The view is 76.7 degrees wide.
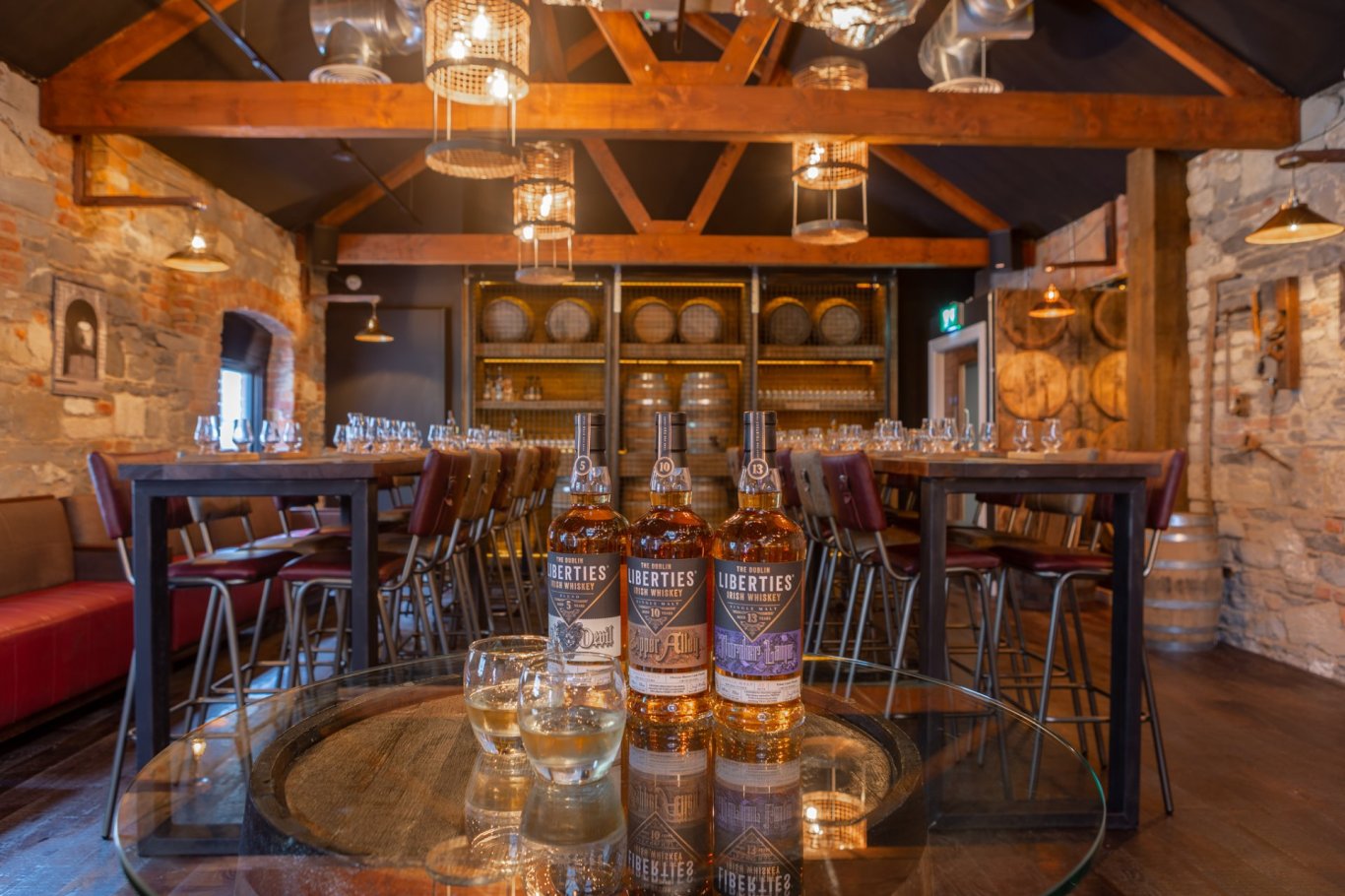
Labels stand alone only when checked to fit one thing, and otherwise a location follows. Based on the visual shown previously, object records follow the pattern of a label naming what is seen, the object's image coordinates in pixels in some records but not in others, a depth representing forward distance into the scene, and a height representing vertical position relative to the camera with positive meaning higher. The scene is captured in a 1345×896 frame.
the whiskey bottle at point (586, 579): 0.94 -0.14
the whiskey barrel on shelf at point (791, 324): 7.96 +1.20
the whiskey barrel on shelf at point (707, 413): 7.53 +0.35
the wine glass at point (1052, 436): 3.50 +0.06
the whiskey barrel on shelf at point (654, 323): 7.88 +1.20
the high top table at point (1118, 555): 2.34 -0.30
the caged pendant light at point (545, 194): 4.97 +1.58
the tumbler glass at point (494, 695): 0.84 -0.24
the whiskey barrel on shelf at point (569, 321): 7.87 +1.21
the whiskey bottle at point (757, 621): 0.88 -0.18
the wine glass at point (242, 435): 3.22 +0.06
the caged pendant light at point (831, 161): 5.12 +1.83
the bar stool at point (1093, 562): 2.55 -0.34
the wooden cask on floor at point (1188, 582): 4.51 -0.70
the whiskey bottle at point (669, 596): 0.91 -0.15
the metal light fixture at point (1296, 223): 3.45 +0.94
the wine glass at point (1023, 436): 3.39 +0.06
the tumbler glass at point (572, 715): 0.75 -0.24
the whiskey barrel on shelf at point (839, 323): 7.96 +1.21
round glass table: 0.64 -0.32
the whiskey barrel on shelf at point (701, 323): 7.89 +1.20
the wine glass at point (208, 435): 3.11 +0.06
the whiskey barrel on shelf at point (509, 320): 7.88 +1.22
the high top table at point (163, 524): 2.32 -0.21
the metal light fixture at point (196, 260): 4.72 +1.08
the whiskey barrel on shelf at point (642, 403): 7.70 +0.44
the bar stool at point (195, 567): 2.47 -0.36
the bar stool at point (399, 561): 2.61 -0.36
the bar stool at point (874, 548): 2.60 -0.33
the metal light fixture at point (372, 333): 7.04 +0.99
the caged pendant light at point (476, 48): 3.40 +1.64
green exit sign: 7.49 +1.21
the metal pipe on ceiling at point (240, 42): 4.46 +2.28
